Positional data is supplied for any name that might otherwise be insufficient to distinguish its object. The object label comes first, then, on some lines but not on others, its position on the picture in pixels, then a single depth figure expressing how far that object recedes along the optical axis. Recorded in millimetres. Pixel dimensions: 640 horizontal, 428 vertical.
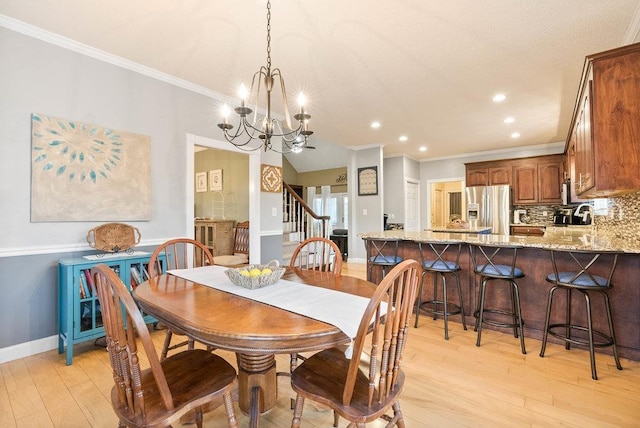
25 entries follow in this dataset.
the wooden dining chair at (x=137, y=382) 1027
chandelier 1835
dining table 1091
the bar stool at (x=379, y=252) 3352
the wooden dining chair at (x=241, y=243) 4975
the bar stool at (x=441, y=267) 2938
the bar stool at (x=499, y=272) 2641
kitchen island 2428
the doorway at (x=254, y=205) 4117
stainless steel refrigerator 6406
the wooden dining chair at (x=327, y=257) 2240
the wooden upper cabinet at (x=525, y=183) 6320
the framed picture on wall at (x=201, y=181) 6660
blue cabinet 2363
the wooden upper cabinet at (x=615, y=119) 2107
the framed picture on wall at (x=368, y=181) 6566
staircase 5547
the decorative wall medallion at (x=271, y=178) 4234
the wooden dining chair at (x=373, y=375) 1069
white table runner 1207
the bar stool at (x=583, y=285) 2246
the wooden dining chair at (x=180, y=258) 2037
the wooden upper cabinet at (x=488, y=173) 6605
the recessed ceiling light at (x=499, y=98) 3773
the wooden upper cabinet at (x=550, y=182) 6082
